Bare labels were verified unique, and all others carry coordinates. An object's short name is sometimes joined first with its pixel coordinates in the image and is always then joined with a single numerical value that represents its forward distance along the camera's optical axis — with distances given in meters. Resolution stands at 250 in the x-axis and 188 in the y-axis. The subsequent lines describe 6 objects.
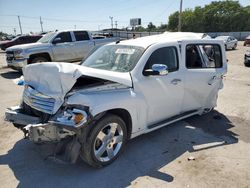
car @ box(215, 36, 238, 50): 18.68
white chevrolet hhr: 2.47
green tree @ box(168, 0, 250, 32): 49.38
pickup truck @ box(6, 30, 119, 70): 8.18
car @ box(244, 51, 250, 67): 10.10
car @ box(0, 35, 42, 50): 15.28
